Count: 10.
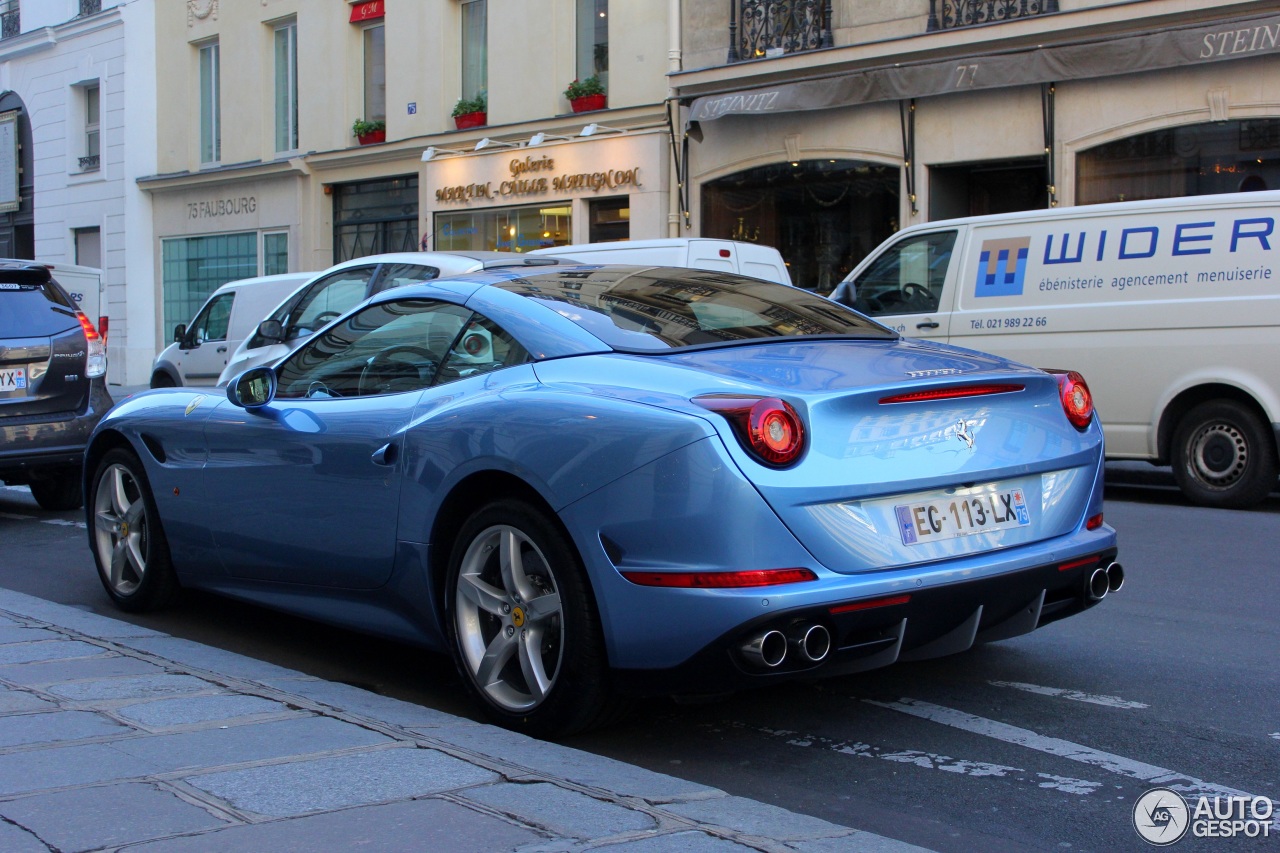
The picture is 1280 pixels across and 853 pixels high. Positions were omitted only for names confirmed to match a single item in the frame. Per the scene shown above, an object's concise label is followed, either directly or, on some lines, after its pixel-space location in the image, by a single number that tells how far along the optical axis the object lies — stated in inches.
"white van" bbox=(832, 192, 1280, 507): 369.1
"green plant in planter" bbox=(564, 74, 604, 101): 845.2
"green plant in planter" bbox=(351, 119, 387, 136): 996.6
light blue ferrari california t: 145.2
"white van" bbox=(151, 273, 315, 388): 572.4
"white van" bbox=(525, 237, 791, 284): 485.7
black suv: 356.8
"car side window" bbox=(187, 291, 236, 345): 584.4
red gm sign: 985.5
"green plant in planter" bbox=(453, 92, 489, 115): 920.3
